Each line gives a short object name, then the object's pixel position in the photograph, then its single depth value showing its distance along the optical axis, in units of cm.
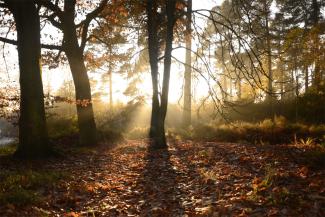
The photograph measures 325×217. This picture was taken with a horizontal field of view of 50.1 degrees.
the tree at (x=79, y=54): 1285
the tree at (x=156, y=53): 1128
